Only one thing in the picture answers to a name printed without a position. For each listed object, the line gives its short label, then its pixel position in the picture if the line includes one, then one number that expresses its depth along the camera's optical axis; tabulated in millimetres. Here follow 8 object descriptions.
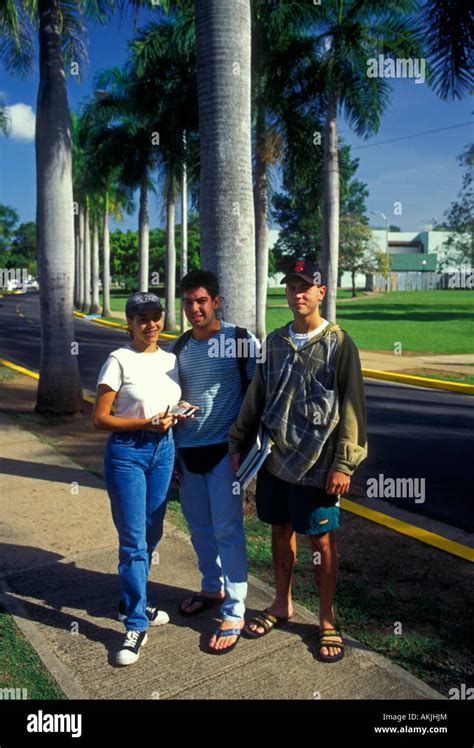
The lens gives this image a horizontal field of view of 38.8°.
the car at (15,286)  86656
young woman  3213
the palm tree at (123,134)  23375
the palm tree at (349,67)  15766
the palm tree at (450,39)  9219
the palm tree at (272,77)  16500
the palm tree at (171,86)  18125
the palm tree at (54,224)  9273
